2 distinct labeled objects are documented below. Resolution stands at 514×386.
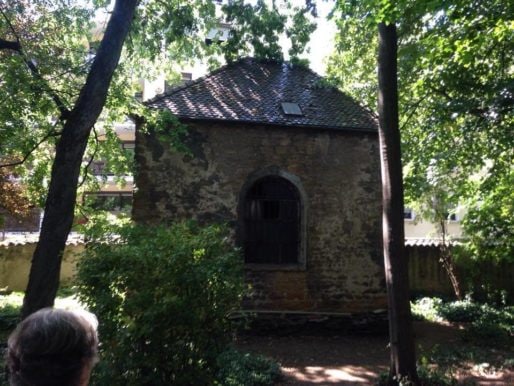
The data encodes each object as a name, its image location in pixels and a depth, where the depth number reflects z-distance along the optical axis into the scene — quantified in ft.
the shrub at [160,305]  14.26
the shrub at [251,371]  21.25
